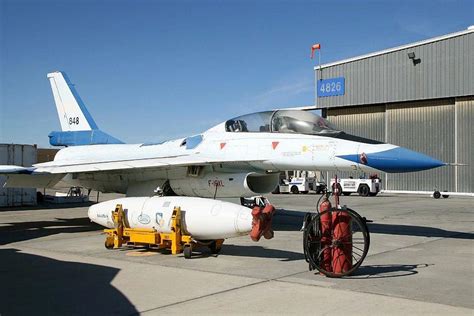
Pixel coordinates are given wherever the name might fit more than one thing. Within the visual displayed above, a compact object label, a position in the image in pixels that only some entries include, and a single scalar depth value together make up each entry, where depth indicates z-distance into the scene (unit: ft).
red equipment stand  23.44
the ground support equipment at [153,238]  30.07
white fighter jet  34.99
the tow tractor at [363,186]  100.42
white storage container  75.56
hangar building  103.04
